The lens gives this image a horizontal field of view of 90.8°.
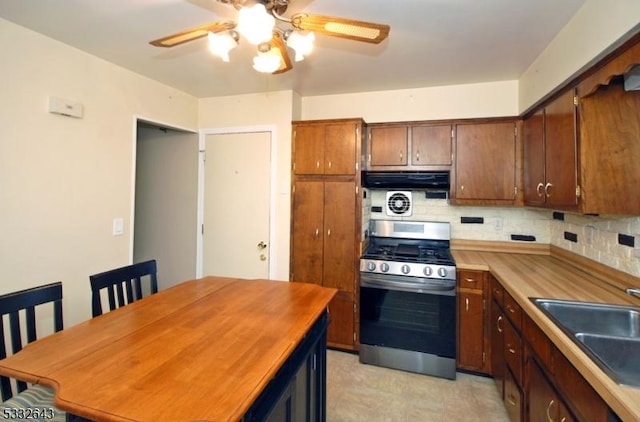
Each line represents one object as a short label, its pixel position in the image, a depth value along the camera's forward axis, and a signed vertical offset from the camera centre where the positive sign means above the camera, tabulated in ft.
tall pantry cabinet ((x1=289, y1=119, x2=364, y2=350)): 9.49 +0.11
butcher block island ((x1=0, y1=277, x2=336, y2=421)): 2.77 -1.60
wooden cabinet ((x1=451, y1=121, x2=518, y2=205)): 9.00 +1.63
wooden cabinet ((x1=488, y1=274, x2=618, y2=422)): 3.62 -2.28
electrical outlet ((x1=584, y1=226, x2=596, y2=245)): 7.13 -0.29
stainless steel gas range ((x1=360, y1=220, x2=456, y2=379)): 8.32 -2.53
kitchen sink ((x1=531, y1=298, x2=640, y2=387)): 4.06 -1.55
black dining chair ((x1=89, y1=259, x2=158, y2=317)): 5.37 -1.26
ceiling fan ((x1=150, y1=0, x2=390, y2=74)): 4.12 +2.70
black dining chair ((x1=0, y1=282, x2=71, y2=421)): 4.07 -1.72
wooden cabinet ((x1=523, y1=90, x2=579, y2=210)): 5.99 +1.44
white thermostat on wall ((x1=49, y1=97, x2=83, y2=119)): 7.16 +2.49
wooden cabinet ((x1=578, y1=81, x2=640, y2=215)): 5.14 +1.21
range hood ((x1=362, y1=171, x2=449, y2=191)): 9.44 +1.19
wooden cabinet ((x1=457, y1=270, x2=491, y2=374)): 8.27 -2.74
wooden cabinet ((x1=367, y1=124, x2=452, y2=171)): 9.50 +2.21
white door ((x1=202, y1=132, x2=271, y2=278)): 10.77 +0.38
